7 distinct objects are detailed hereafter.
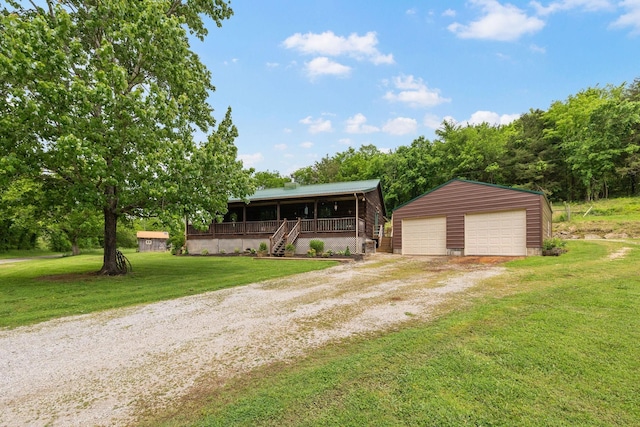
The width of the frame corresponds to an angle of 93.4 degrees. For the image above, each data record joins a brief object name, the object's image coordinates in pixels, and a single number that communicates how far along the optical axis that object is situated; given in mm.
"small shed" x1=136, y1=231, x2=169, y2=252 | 38094
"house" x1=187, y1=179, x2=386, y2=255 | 16625
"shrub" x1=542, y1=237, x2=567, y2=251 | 12523
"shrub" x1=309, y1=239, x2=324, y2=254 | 15906
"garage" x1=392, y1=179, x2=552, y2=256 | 13227
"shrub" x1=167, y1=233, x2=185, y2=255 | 23280
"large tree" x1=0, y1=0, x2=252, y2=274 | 7637
